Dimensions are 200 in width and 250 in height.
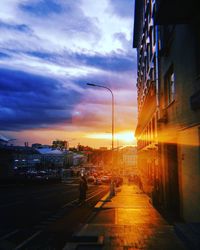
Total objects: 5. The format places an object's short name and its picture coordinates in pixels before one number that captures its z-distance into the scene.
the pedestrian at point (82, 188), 13.17
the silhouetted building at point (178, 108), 5.94
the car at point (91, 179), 43.47
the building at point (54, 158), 78.81
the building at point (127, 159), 72.67
